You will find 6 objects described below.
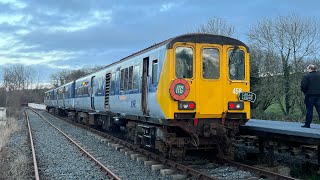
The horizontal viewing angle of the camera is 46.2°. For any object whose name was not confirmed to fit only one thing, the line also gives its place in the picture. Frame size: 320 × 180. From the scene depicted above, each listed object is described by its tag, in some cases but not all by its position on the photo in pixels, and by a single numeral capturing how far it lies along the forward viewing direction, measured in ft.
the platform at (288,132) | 24.84
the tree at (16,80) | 264.31
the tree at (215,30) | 112.57
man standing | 29.32
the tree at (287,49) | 83.94
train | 29.35
